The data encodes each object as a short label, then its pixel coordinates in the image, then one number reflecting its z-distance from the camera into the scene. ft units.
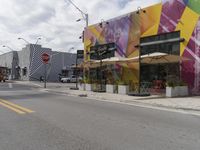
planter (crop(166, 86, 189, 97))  33.34
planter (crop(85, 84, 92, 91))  46.27
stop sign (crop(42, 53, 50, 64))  56.21
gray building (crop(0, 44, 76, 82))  109.08
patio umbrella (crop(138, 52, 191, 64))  34.51
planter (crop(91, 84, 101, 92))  44.91
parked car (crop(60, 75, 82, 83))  99.46
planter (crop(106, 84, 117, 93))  40.73
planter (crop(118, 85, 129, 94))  38.49
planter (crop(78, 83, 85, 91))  48.02
